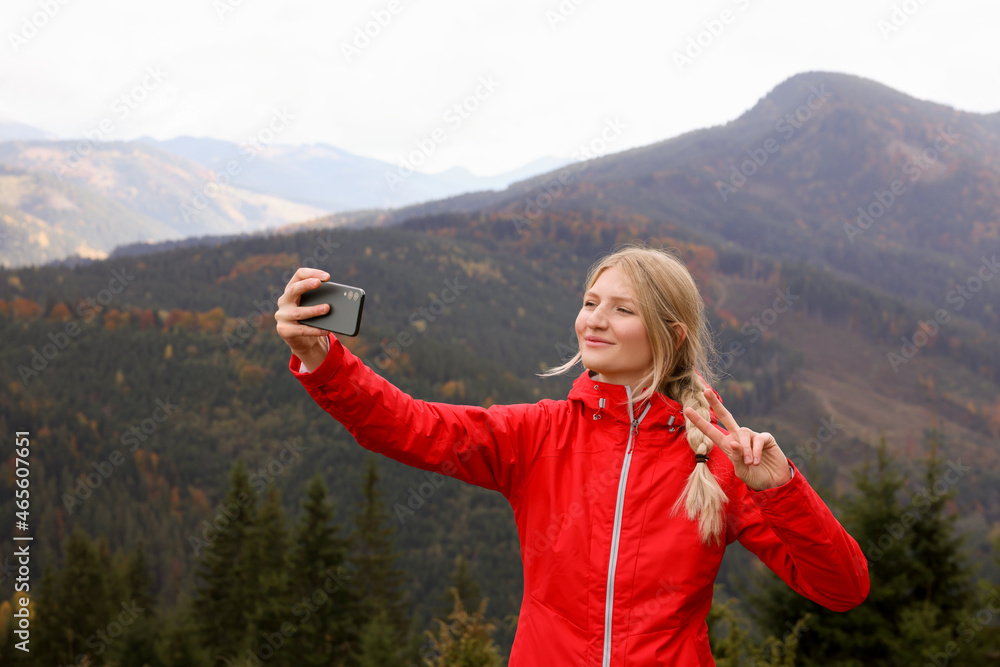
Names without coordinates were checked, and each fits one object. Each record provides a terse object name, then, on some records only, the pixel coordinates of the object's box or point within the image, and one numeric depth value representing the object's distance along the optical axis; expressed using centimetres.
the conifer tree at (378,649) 1897
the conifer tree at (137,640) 2795
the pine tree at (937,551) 1184
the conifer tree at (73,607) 3341
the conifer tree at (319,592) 2506
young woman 218
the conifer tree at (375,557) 3294
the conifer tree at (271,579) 2458
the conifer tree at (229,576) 3069
